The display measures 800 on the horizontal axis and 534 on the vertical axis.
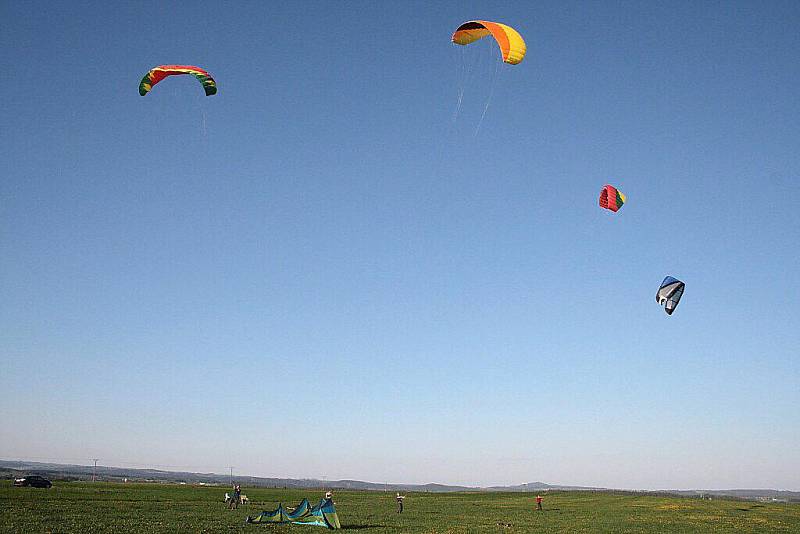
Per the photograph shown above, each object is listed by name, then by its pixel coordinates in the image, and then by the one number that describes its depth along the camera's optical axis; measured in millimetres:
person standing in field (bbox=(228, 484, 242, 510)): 49531
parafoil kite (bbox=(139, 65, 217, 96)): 32969
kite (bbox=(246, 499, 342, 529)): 33375
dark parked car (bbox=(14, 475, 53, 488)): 72125
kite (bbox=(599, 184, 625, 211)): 39750
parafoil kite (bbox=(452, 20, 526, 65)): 26984
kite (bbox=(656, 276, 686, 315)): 39556
